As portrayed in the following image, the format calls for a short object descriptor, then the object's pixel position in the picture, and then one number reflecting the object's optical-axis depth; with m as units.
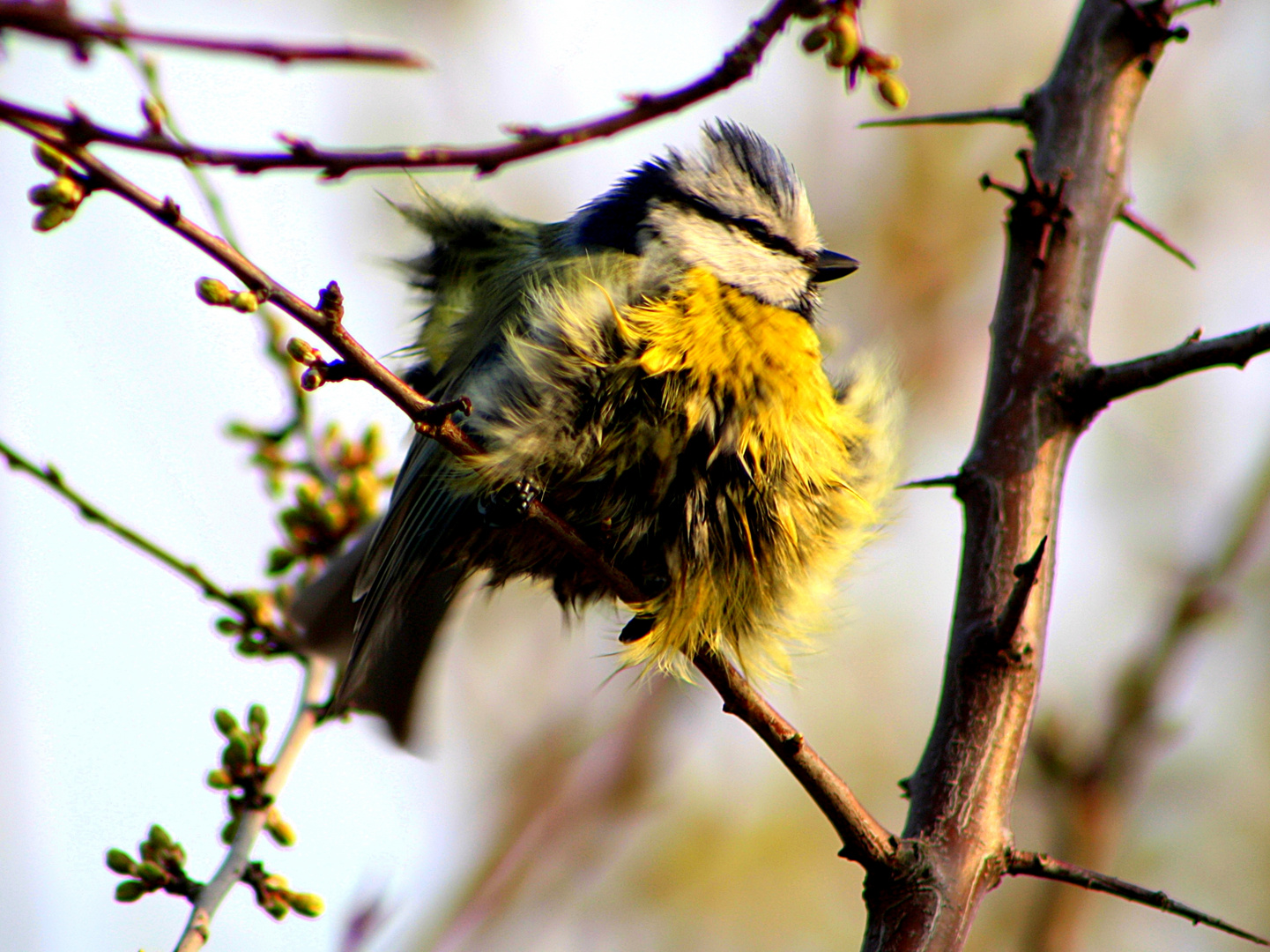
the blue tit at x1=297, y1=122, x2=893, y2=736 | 5.14
